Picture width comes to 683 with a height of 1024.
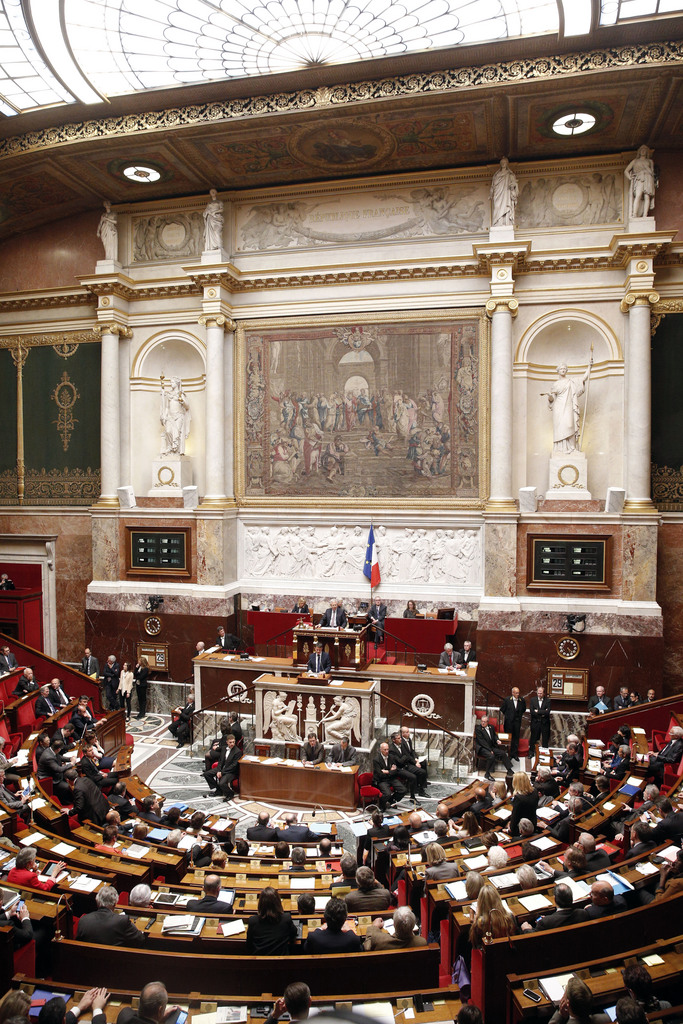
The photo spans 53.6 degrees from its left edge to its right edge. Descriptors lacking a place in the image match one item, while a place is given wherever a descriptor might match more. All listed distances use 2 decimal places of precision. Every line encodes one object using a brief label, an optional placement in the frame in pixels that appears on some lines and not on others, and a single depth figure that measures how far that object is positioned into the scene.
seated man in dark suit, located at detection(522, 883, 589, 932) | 6.04
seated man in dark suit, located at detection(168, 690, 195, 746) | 15.04
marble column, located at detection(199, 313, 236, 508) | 18.64
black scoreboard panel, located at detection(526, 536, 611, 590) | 16.05
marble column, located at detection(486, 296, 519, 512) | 16.98
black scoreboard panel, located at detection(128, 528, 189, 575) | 18.52
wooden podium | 14.69
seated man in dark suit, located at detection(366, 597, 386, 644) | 16.64
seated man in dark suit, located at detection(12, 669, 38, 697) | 14.64
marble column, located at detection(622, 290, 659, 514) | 16.22
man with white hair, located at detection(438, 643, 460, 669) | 15.09
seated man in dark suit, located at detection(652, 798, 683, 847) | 7.65
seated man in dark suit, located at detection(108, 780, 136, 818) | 9.97
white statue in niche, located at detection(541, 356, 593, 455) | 17.06
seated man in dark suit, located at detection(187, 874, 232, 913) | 6.71
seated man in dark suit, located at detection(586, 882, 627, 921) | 6.17
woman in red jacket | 7.12
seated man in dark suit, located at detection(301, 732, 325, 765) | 12.36
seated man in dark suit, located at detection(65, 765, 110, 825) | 9.80
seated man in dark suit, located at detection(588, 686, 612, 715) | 14.51
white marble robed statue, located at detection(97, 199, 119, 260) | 19.39
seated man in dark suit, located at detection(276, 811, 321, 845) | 9.38
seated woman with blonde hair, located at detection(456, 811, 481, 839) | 8.80
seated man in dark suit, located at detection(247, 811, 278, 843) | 9.31
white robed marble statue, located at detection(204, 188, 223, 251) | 18.62
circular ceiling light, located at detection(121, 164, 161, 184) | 17.84
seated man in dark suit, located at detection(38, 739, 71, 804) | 10.56
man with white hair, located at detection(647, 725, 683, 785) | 10.28
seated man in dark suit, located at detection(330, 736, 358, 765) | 12.56
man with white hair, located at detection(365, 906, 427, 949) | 5.75
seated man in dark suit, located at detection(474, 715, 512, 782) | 13.15
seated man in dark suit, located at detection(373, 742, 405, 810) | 11.90
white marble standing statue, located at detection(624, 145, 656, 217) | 16.20
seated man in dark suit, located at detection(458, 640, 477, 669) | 15.54
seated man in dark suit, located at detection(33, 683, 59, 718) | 13.86
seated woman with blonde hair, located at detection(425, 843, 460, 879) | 7.34
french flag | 17.78
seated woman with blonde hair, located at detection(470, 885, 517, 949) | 5.58
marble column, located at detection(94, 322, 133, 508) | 19.27
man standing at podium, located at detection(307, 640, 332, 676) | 14.33
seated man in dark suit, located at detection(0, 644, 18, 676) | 15.50
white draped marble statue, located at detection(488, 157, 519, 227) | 16.94
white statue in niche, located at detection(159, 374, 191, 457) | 19.41
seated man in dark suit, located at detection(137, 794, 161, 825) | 9.95
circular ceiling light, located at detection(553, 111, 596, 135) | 15.54
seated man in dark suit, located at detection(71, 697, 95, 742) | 13.44
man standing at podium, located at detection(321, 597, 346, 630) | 16.78
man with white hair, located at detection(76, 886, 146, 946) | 6.07
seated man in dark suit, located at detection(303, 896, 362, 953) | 5.81
